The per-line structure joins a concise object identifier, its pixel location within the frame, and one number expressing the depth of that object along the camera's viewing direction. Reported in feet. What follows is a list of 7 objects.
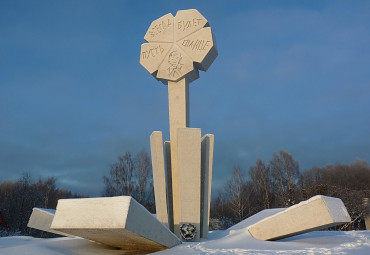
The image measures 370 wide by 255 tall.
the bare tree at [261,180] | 92.91
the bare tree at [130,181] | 79.56
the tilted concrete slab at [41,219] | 25.72
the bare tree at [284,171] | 91.12
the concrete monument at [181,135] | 25.77
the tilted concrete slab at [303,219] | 20.80
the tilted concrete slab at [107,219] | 16.46
